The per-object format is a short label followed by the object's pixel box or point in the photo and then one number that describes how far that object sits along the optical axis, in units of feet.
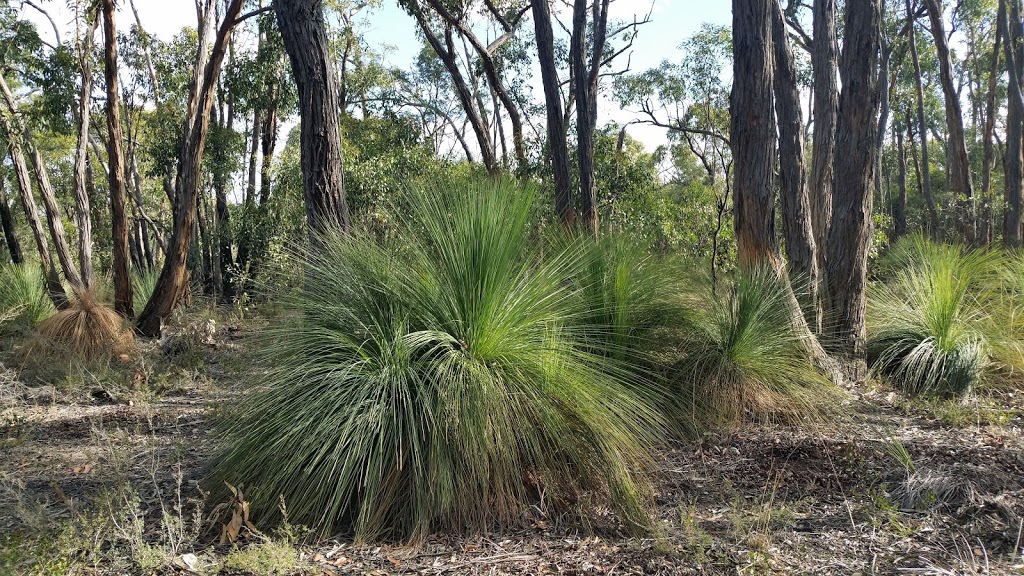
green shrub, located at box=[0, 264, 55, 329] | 31.73
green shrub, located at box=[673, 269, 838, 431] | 15.33
